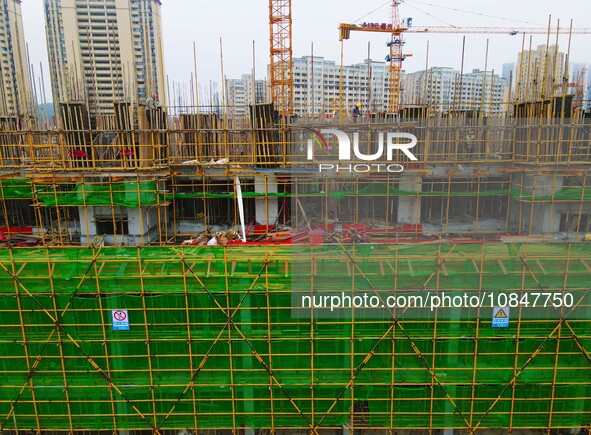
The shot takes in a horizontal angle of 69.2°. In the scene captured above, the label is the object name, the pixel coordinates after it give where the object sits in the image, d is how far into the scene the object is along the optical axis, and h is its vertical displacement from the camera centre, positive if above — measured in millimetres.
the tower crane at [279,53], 33500 +6026
